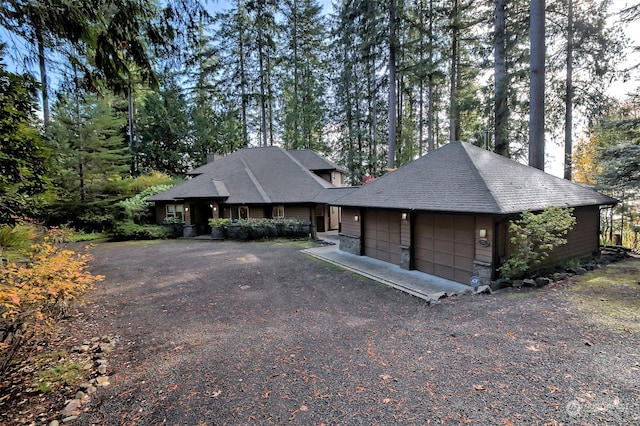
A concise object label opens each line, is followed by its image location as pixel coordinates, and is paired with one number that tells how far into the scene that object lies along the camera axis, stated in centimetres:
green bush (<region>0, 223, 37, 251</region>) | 498
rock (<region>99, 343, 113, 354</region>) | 495
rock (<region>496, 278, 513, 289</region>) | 736
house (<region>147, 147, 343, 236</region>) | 1848
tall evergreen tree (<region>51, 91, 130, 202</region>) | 1778
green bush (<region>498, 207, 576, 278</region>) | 743
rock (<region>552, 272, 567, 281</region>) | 784
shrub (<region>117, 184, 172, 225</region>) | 1909
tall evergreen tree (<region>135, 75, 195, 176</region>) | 2702
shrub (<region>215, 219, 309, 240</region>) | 1712
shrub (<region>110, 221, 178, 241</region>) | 1798
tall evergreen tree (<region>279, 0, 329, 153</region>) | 2526
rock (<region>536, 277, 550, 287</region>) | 731
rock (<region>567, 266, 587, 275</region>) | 844
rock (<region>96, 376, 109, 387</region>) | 400
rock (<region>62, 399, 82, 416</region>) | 339
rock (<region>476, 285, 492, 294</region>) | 710
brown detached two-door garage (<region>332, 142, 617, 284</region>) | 771
